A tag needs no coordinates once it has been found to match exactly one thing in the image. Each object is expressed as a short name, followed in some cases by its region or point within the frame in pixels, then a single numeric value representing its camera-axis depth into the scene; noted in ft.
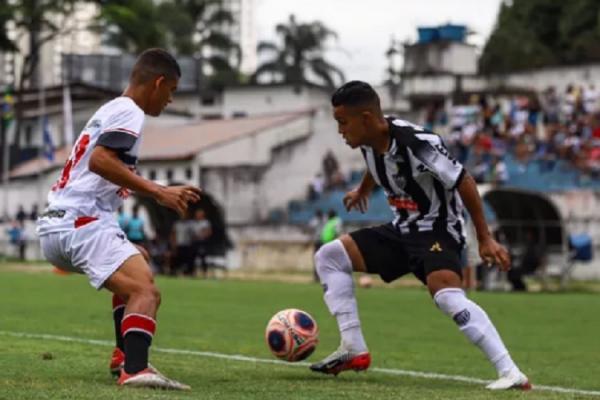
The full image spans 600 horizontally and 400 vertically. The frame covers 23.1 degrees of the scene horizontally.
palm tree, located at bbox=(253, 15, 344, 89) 268.41
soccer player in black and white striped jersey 31.42
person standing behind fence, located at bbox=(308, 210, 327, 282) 120.63
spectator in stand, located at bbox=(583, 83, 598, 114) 143.13
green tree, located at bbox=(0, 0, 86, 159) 211.00
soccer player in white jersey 28.58
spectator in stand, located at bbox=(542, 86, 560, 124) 145.18
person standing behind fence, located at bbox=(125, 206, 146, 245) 110.93
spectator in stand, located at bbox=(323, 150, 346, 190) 159.43
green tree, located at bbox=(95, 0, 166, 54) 217.77
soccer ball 34.24
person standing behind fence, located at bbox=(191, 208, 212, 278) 125.90
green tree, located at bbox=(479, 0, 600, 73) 220.64
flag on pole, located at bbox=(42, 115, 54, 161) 172.96
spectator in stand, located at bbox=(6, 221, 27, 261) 169.17
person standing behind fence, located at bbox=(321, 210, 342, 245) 110.42
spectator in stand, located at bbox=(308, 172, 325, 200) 158.71
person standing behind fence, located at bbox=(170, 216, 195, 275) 126.11
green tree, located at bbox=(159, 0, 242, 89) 305.53
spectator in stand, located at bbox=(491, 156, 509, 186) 132.87
